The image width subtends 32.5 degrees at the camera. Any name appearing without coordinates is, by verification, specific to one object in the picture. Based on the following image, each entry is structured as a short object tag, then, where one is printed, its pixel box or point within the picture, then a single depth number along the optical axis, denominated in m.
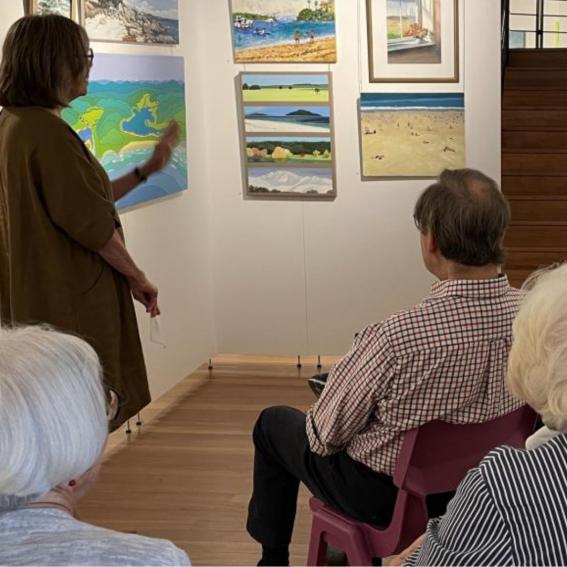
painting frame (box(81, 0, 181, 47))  3.98
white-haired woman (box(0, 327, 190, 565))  1.30
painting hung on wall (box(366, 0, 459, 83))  5.03
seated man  2.27
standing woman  2.92
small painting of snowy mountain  5.25
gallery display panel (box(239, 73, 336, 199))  5.14
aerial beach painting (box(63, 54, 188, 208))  4.06
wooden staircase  6.27
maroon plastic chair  2.27
